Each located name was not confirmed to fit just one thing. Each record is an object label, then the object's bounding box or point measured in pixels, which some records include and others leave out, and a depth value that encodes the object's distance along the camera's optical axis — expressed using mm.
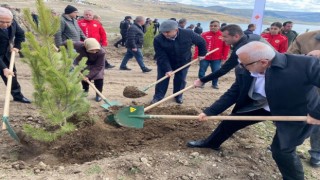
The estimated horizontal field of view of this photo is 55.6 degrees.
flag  8180
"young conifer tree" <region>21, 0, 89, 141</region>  3109
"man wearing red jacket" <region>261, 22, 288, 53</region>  6711
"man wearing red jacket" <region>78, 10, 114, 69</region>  7229
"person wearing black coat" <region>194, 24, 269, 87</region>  4023
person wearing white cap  4824
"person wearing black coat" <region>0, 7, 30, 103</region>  4297
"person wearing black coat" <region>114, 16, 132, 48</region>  11234
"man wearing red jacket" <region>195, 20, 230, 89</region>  6848
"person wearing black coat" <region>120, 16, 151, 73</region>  8250
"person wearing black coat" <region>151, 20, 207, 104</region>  5246
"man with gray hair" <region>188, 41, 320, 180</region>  2537
